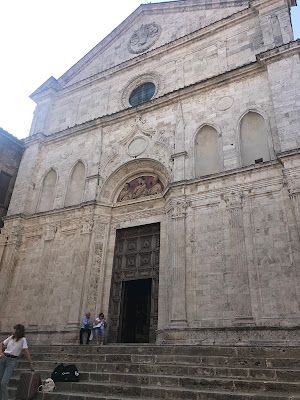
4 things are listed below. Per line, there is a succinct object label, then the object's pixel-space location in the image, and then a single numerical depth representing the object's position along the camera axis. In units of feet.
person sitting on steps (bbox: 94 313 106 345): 38.61
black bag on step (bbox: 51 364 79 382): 24.37
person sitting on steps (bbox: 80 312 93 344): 38.68
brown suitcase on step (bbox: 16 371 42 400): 22.07
